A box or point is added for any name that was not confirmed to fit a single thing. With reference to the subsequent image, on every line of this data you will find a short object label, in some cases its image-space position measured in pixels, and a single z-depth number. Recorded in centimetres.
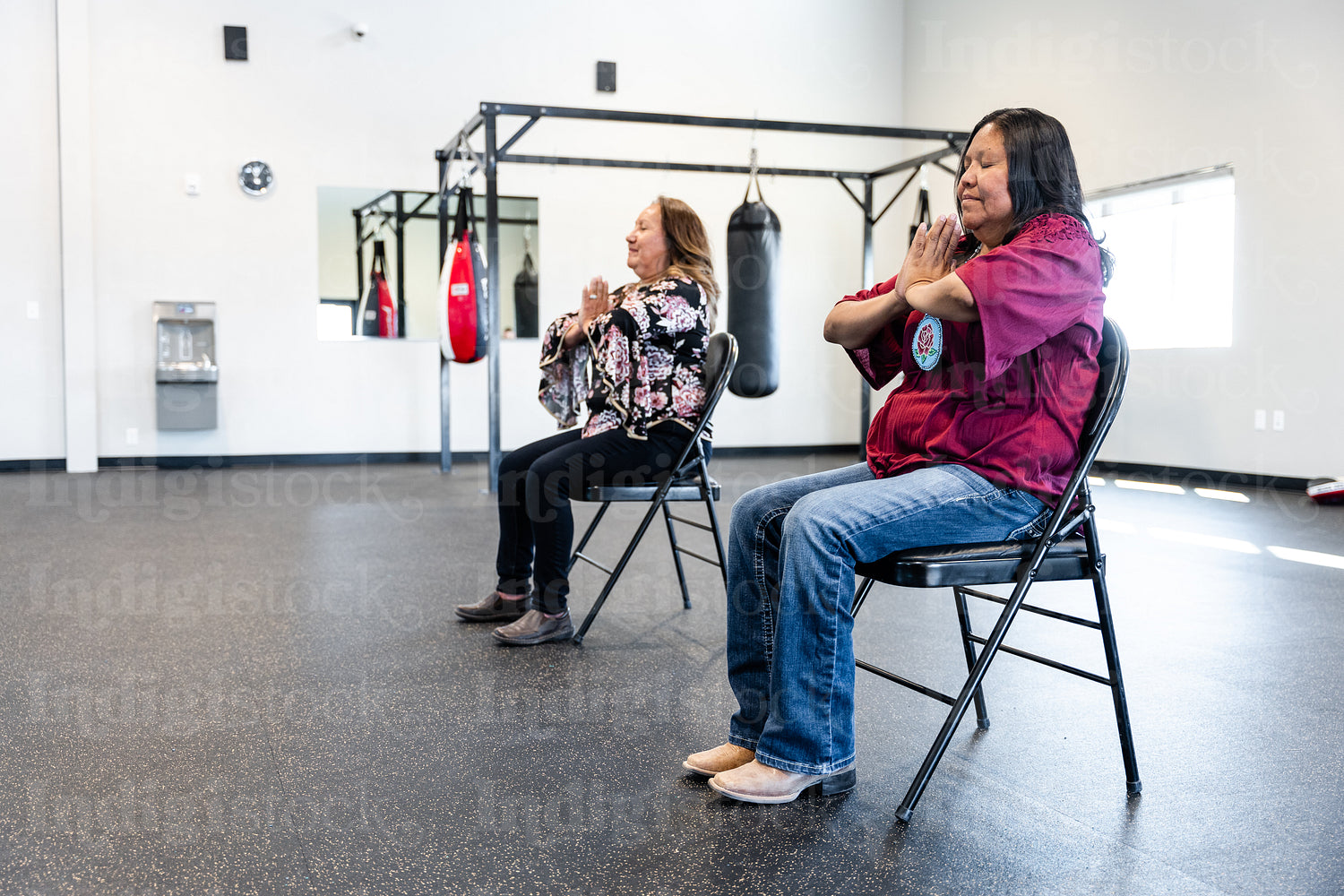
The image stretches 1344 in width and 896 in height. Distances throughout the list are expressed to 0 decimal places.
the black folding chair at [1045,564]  168
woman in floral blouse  276
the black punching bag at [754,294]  625
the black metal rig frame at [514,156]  561
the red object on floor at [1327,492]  557
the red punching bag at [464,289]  586
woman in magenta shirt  165
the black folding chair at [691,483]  268
